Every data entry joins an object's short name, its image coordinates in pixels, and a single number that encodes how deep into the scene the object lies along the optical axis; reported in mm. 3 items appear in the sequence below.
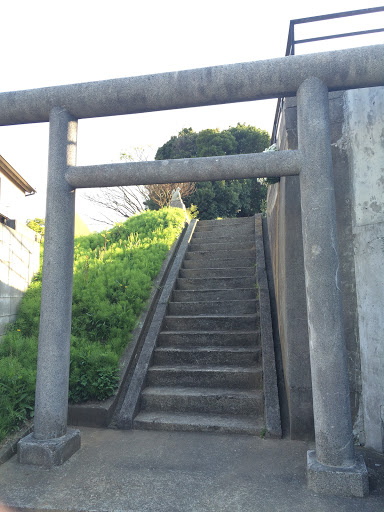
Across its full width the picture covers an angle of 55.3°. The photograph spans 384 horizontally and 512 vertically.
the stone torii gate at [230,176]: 3092
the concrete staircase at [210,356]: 4359
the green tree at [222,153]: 18172
